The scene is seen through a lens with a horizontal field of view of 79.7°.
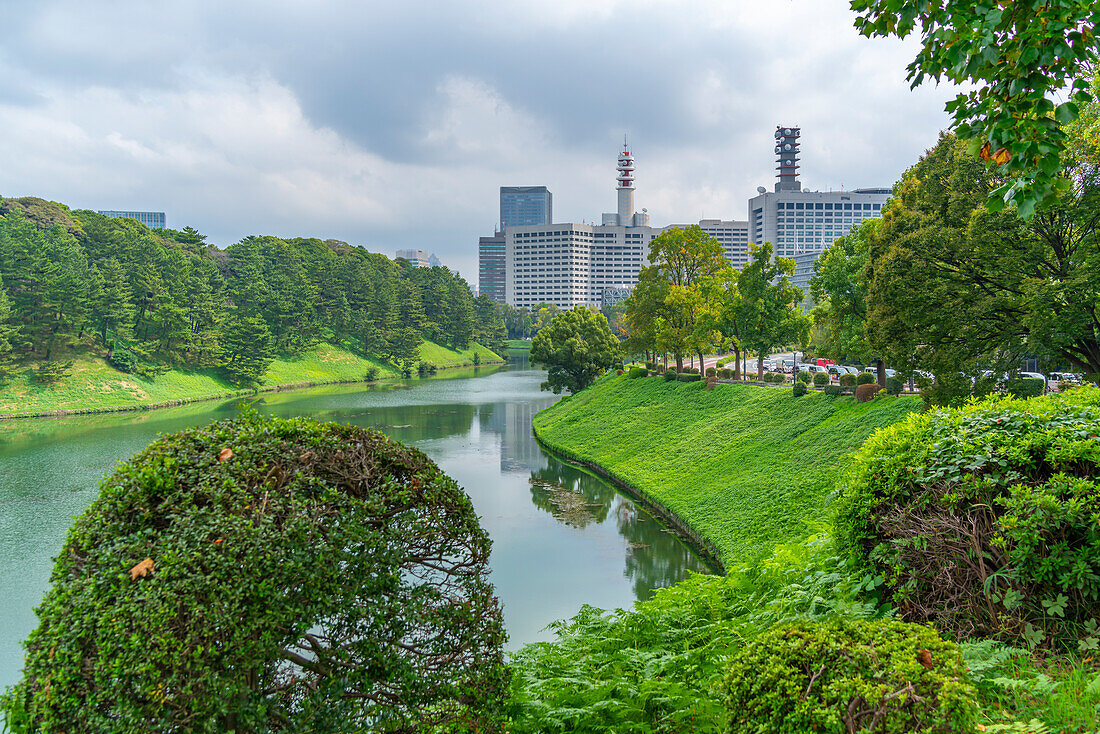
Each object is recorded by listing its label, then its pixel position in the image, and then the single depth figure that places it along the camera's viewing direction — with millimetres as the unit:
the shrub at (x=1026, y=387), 14273
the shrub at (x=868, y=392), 20281
